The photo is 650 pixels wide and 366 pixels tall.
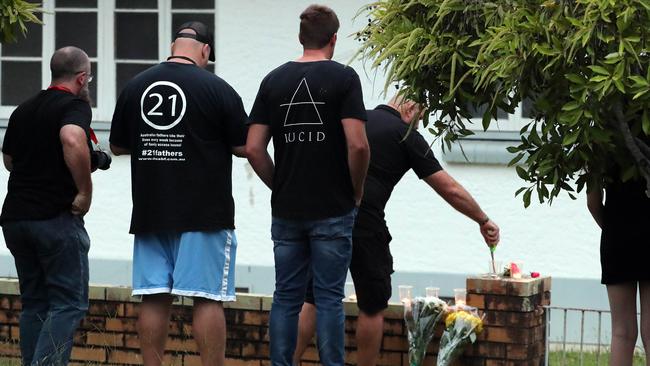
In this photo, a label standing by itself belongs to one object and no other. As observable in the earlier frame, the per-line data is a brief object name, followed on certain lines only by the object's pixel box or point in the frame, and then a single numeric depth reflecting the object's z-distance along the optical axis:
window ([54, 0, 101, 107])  25.14
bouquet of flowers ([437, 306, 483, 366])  15.87
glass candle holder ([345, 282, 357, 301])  18.03
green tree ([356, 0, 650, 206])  10.12
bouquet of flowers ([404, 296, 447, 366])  16.00
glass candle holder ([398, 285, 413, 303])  16.59
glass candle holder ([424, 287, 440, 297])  16.72
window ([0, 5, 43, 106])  25.34
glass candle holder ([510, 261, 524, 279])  16.59
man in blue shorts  13.99
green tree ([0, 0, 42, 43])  13.17
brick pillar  16.05
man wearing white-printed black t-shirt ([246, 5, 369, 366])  13.83
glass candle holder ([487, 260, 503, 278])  16.78
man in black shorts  15.87
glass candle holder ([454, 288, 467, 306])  16.53
